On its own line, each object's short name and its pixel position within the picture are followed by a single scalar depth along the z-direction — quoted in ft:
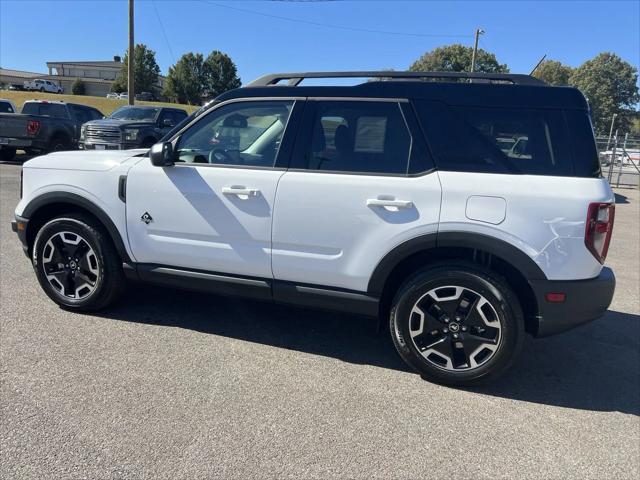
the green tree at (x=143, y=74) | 280.92
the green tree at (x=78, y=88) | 288.10
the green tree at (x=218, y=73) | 309.42
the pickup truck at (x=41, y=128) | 48.03
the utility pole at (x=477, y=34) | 140.46
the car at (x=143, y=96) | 247.99
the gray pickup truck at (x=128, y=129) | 44.24
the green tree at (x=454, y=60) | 218.18
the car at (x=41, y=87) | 256.11
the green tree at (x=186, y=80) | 281.33
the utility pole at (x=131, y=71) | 82.89
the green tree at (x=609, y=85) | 210.59
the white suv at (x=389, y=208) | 9.94
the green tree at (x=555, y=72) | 224.12
